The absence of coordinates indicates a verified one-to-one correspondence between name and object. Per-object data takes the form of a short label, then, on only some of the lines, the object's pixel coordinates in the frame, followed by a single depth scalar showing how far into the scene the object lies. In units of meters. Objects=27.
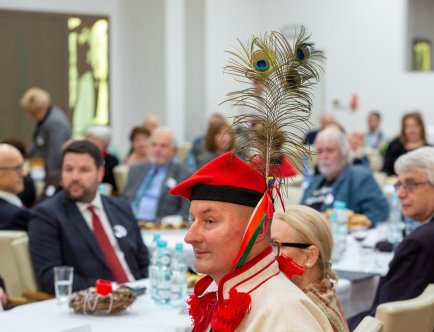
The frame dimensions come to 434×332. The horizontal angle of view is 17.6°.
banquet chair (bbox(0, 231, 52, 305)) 6.86
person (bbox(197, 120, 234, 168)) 13.30
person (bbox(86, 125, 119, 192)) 15.41
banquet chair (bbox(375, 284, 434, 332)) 4.38
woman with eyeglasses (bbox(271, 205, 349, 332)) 4.77
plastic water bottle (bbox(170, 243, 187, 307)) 5.70
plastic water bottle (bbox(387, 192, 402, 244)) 8.42
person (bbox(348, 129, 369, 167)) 14.53
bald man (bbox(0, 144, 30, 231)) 8.60
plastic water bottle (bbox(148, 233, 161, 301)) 5.76
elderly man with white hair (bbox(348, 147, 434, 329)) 5.62
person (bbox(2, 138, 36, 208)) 11.89
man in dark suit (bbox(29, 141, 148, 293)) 6.96
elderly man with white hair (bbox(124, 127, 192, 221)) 11.42
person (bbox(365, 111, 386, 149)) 25.28
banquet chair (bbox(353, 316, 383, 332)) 3.95
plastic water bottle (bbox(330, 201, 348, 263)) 7.46
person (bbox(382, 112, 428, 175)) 14.96
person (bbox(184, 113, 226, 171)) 16.41
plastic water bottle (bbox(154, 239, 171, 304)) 5.68
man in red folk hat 3.15
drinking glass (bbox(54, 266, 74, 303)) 5.90
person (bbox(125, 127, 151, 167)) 16.05
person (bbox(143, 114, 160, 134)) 20.78
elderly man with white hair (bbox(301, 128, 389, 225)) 9.91
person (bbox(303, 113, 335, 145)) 20.91
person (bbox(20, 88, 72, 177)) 15.83
